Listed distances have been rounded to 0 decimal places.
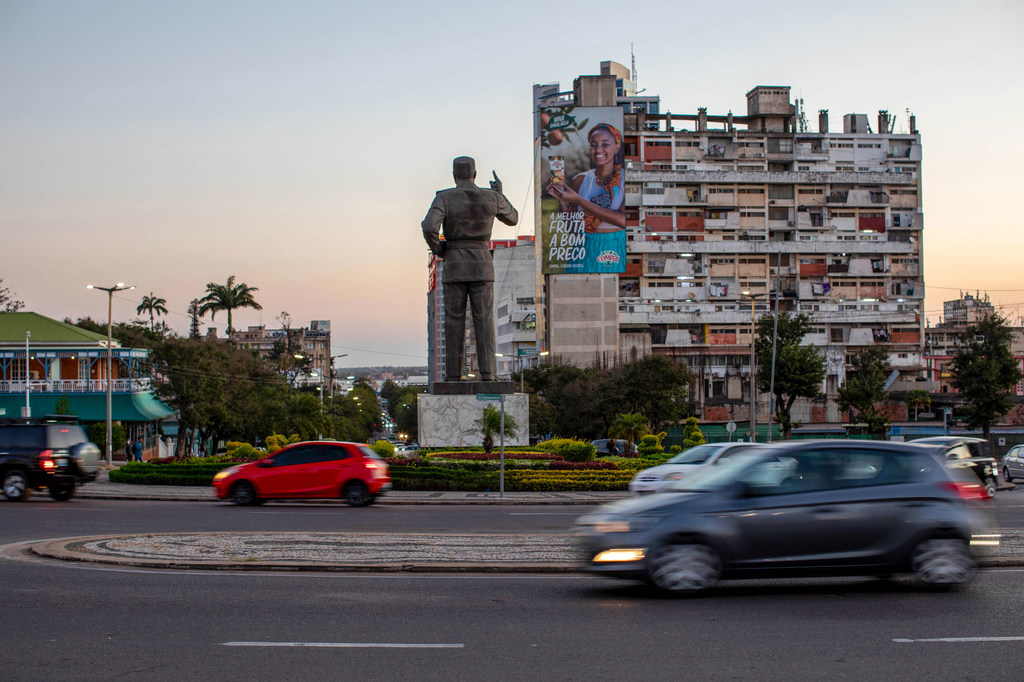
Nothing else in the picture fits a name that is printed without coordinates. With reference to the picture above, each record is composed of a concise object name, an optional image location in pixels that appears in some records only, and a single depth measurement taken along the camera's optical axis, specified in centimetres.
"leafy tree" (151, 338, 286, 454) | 5031
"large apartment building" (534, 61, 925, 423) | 8588
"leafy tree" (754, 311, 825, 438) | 6419
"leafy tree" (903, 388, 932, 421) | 8157
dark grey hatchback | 986
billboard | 8138
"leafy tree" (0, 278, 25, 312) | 7844
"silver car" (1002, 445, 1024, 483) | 3326
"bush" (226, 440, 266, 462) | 3228
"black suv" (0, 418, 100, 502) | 2261
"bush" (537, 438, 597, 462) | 3347
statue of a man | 3325
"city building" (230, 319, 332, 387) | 16075
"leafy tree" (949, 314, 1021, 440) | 6003
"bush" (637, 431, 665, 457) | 3844
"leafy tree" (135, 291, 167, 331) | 10519
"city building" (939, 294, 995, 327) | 15338
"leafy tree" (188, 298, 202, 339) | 8559
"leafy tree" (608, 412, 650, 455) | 4228
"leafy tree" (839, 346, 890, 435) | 5956
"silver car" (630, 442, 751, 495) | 2228
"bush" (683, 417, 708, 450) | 4121
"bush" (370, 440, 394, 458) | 3347
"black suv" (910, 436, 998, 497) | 2386
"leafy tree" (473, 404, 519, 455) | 3384
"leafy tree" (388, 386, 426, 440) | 12371
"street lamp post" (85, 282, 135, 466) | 4253
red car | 2242
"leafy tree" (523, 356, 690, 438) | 5819
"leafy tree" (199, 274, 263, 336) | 8981
